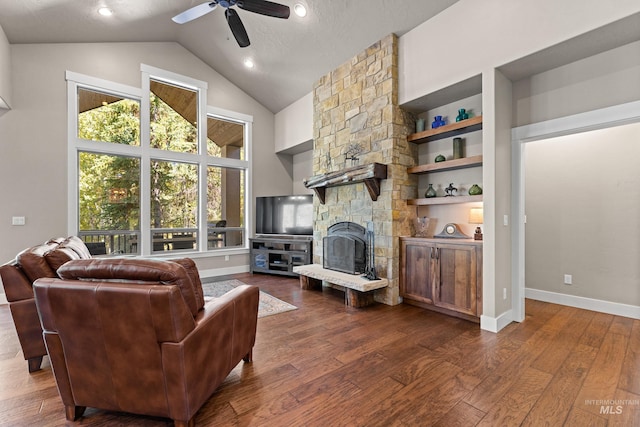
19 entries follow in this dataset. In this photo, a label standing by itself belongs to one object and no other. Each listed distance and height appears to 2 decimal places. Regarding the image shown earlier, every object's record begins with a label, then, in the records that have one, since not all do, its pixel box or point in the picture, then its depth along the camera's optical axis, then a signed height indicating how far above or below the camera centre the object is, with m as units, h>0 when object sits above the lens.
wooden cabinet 3.37 -0.75
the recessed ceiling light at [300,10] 4.05 +2.82
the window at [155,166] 4.91 +0.92
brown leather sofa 2.25 -0.55
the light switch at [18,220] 4.28 -0.05
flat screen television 6.00 -0.01
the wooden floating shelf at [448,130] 3.52 +1.06
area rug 3.84 -1.23
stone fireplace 4.08 +0.99
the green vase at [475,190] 3.54 +0.28
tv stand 5.77 -0.77
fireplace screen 4.34 -0.51
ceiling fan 3.20 +2.27
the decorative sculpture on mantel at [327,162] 5.09 +0.90
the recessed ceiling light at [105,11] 4.20 +2.92
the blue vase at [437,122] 4.02 +1.24
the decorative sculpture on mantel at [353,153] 4.55 +0.96
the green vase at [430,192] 4.07 +0.30
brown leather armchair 1.52 -0.64
